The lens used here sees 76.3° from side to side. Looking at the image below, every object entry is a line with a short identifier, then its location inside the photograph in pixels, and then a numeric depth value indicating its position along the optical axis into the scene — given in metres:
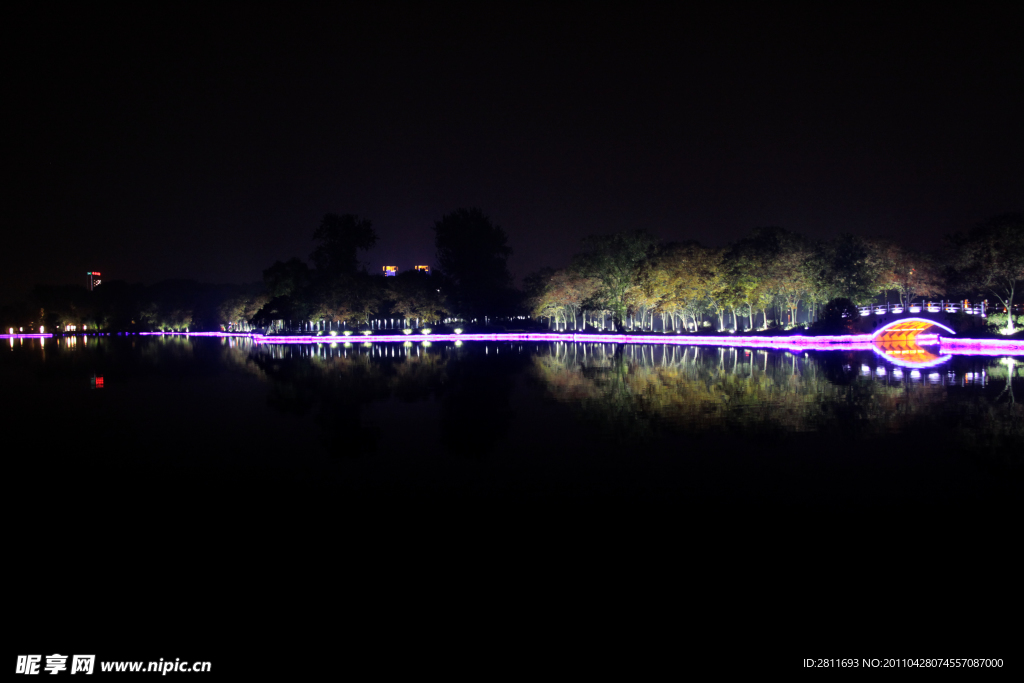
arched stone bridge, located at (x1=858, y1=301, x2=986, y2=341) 43.16
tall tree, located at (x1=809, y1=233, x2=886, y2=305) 49.41
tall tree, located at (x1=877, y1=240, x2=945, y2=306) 53.74
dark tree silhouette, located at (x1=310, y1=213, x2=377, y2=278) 79.44
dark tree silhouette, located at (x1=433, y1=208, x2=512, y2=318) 84.00
